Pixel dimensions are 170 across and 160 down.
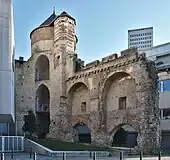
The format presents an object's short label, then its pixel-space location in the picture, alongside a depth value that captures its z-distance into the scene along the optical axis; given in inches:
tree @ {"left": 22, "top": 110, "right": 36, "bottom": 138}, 1158.0
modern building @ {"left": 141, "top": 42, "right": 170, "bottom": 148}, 1333.5
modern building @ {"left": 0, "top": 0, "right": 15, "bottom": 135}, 690.8
